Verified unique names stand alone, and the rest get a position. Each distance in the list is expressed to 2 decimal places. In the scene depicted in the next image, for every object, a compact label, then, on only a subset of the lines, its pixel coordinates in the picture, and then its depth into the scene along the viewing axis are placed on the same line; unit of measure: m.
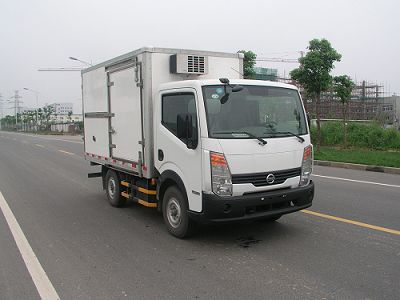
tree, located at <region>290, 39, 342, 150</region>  17.19
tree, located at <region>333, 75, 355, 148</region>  17.98
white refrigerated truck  5.37
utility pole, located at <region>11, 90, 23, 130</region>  127.12
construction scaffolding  51.57
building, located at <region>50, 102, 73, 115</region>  123.35
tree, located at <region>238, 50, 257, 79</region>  18.11
